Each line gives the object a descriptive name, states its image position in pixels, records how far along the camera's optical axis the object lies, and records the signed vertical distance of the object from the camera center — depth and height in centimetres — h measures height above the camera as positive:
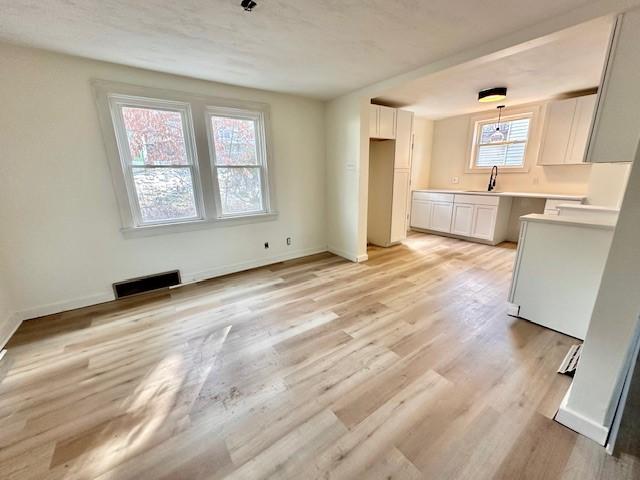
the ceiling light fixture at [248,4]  164 +108
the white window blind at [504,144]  466 +48
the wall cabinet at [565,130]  378 +58
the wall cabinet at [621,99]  164 +44
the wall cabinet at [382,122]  399 +78
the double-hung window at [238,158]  330 +23
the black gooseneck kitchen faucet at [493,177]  505 -13
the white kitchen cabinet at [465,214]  466 -83
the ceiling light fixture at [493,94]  356 +104
